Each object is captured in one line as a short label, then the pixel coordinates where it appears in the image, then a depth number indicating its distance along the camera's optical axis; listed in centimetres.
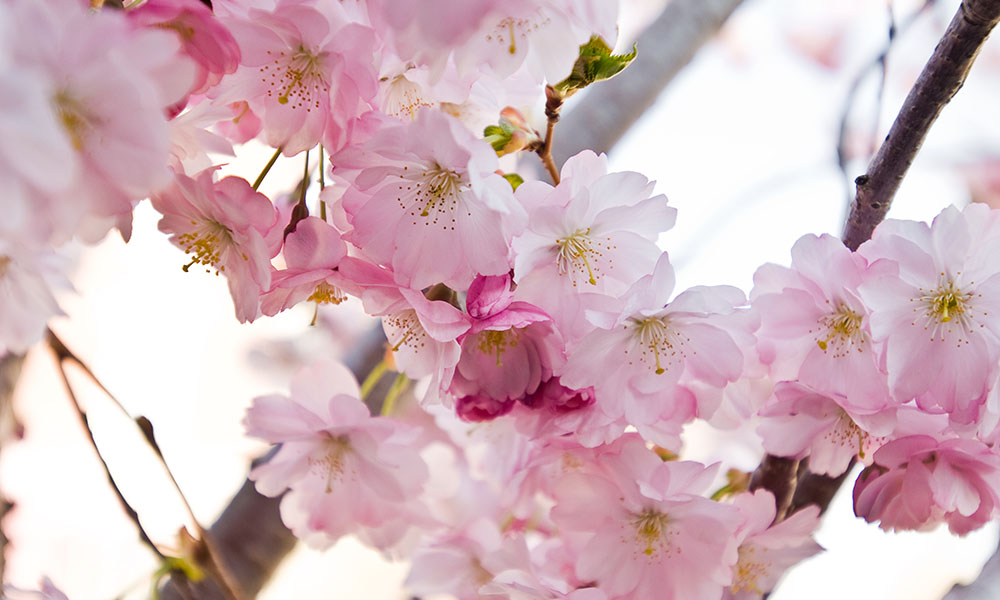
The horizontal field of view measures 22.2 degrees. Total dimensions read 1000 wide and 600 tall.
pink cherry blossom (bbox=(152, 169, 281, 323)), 48
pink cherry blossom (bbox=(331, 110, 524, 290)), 48
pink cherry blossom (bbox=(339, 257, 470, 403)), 48
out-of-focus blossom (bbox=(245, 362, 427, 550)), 52
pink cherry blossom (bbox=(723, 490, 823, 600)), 51
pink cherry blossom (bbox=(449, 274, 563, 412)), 49
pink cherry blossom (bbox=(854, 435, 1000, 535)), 49
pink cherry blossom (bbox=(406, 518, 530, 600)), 57
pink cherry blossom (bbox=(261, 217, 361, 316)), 48
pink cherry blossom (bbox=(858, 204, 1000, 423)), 48
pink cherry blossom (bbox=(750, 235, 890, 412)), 49
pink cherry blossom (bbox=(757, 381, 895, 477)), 50
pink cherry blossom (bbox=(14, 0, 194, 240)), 44
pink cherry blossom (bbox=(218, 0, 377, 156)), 48
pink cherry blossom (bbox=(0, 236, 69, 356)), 49
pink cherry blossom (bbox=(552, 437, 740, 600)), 50
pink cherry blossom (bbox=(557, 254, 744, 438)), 48
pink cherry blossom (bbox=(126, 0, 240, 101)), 46
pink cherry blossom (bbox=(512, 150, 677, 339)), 49
